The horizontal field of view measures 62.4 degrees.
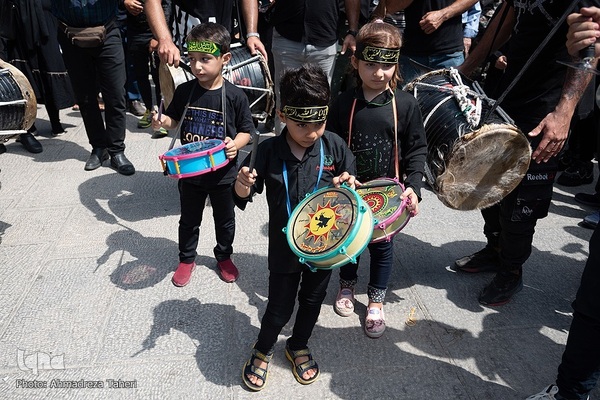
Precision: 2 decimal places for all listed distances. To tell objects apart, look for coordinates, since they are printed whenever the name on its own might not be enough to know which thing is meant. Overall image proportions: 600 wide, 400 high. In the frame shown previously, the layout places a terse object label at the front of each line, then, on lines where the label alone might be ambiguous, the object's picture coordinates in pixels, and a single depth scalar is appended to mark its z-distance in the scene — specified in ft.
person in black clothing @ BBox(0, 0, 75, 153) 15.76
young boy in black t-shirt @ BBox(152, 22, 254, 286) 8.82
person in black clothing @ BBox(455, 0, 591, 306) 7.19
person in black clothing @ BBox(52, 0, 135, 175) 13.09
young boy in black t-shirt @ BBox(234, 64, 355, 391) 6.40
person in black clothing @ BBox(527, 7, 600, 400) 6.22
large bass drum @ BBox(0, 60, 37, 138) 10.30
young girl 7.40
